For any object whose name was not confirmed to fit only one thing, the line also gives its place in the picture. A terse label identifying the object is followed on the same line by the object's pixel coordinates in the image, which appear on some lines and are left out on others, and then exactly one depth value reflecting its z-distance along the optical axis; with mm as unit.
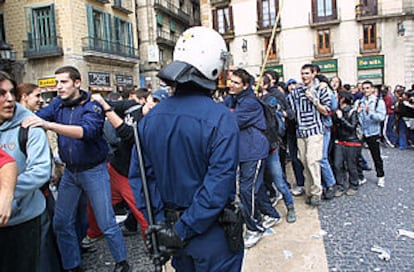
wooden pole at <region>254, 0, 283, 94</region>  5008
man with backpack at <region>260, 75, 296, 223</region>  4332
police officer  1751
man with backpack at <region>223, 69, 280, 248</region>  3674
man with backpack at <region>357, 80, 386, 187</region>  5531
